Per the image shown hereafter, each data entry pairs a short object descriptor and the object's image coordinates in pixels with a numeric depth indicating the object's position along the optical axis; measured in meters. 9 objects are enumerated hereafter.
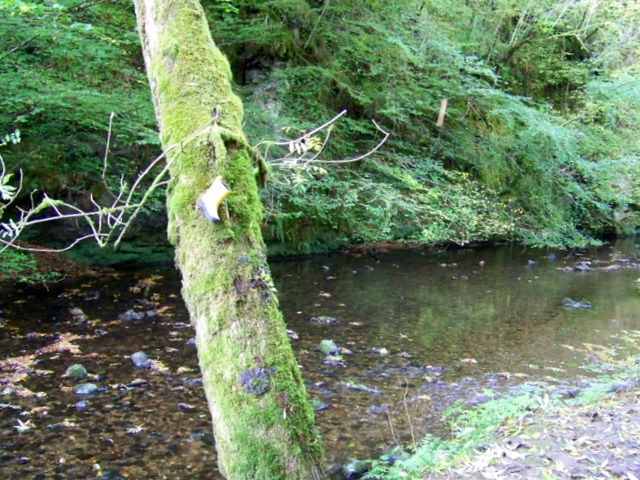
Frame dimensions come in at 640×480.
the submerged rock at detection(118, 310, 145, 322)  7.61
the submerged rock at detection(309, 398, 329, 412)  5.18
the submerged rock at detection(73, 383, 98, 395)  5.31
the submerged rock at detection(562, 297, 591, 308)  9.48
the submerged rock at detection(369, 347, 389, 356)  6.82
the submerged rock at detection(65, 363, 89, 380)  5.61
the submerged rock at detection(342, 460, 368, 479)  4.12
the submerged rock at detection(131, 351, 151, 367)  6.04
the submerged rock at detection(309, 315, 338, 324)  7.97
